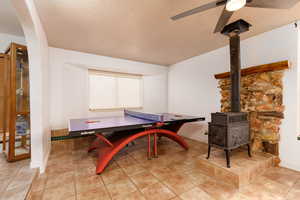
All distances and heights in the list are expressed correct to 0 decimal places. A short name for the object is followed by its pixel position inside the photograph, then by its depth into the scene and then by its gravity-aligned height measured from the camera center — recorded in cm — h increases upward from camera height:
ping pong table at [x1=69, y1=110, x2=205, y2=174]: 195 -61
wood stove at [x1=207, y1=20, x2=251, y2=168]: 199 -33
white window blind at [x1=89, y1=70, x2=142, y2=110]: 381 +29
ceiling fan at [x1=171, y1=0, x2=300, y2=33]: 131 +105
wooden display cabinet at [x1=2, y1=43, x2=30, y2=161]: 222 -6
